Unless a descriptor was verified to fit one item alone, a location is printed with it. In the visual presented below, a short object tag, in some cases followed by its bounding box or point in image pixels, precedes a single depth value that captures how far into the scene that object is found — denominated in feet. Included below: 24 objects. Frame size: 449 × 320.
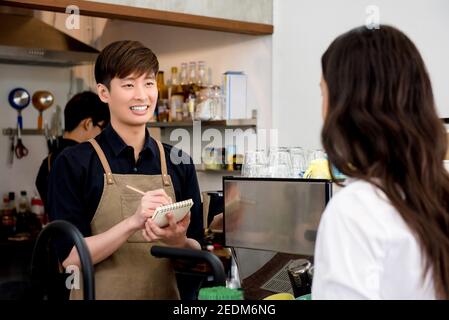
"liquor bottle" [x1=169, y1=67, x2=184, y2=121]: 15.89
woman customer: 3.68
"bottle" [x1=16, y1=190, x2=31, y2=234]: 17.29
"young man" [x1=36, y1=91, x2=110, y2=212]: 12.75
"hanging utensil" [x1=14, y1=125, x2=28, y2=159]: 18.09
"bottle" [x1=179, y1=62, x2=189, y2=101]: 15.83
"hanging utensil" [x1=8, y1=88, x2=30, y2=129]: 18.15
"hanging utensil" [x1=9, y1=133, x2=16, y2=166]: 18.25
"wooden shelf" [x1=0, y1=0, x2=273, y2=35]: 11.37
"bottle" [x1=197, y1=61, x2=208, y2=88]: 15.64
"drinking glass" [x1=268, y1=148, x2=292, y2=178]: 7.29
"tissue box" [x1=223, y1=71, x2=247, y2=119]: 14.79
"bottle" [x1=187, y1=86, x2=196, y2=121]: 15.39
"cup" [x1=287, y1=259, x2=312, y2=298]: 6.31
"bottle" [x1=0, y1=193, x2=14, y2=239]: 16.66
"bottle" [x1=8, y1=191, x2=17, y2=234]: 17.06
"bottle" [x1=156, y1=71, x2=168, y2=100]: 16.65
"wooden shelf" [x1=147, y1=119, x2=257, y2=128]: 14.62
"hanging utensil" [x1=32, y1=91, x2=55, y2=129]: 18.44
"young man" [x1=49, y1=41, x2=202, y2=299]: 6.81
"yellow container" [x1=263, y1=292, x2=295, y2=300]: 5.51
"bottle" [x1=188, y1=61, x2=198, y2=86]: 15.75
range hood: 15.69
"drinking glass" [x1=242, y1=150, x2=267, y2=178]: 7.30
